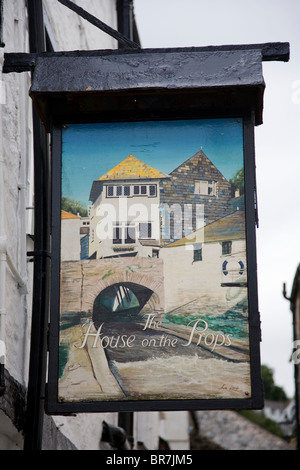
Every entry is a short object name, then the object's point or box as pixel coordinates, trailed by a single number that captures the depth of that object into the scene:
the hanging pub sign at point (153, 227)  4.43
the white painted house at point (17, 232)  5.04
